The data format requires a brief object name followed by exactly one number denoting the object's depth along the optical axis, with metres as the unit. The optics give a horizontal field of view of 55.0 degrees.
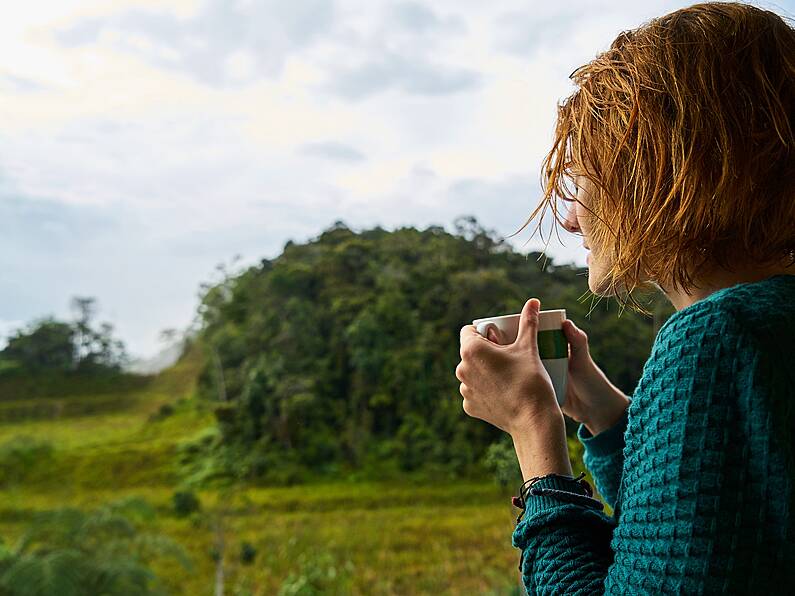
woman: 0.52
